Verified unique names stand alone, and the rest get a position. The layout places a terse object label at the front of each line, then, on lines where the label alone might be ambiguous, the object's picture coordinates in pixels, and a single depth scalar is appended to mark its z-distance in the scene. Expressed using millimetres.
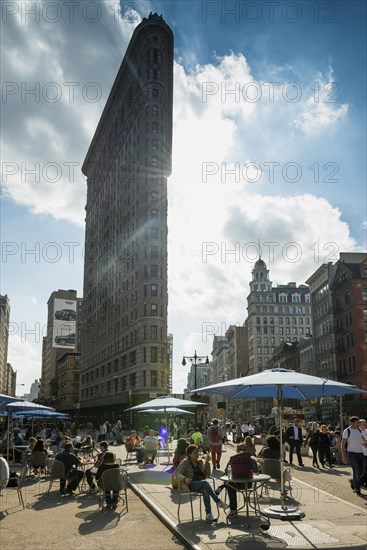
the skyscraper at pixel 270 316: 138200
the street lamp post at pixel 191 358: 50919
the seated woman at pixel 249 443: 15711
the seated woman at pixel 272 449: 15102
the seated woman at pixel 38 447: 19094
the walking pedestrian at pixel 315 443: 21594
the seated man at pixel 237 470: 10953
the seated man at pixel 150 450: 23578
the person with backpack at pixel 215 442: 20406
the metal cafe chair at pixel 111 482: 12172
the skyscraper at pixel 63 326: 178875
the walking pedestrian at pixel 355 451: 14438
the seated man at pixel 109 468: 12586
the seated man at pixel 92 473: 15328
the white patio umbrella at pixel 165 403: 25139
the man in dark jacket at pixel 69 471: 15156
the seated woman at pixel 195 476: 10713
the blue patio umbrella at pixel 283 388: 10336
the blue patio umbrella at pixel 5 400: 21853
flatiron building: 71125
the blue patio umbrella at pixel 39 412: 32047
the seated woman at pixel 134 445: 23569
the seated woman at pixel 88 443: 21658
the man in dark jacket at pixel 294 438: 21962
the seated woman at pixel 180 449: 14789
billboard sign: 182375
